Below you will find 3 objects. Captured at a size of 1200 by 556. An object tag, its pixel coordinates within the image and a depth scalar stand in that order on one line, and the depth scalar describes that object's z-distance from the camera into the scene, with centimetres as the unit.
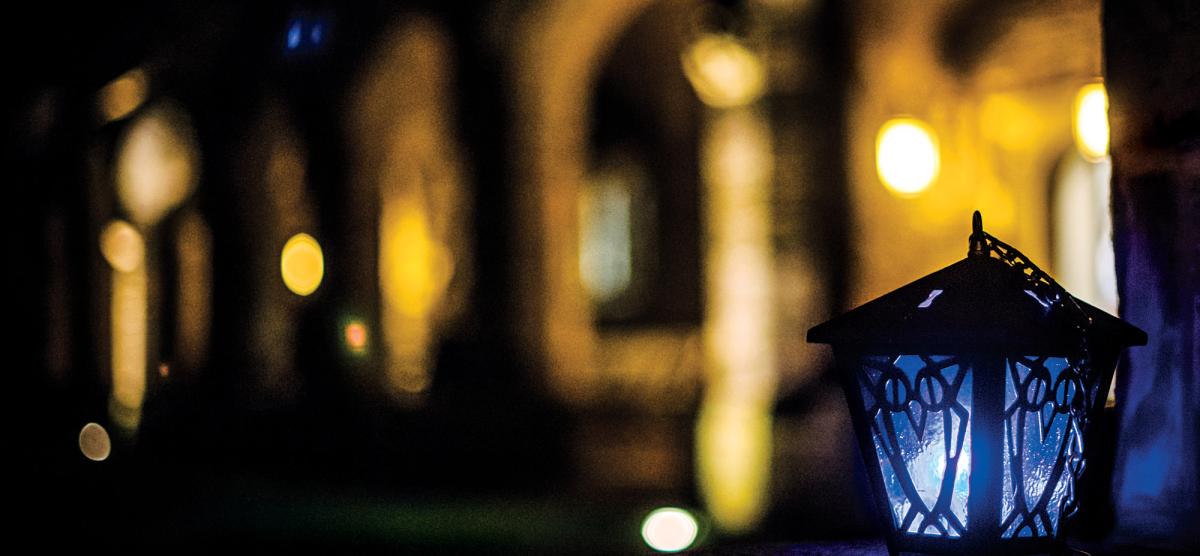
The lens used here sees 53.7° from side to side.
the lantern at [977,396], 174
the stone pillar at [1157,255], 212
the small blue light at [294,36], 1298
